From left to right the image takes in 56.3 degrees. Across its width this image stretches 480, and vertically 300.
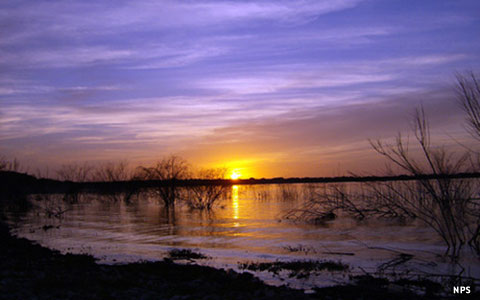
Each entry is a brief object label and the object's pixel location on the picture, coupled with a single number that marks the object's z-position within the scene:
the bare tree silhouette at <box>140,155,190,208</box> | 40.69
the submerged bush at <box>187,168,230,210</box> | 38.78
